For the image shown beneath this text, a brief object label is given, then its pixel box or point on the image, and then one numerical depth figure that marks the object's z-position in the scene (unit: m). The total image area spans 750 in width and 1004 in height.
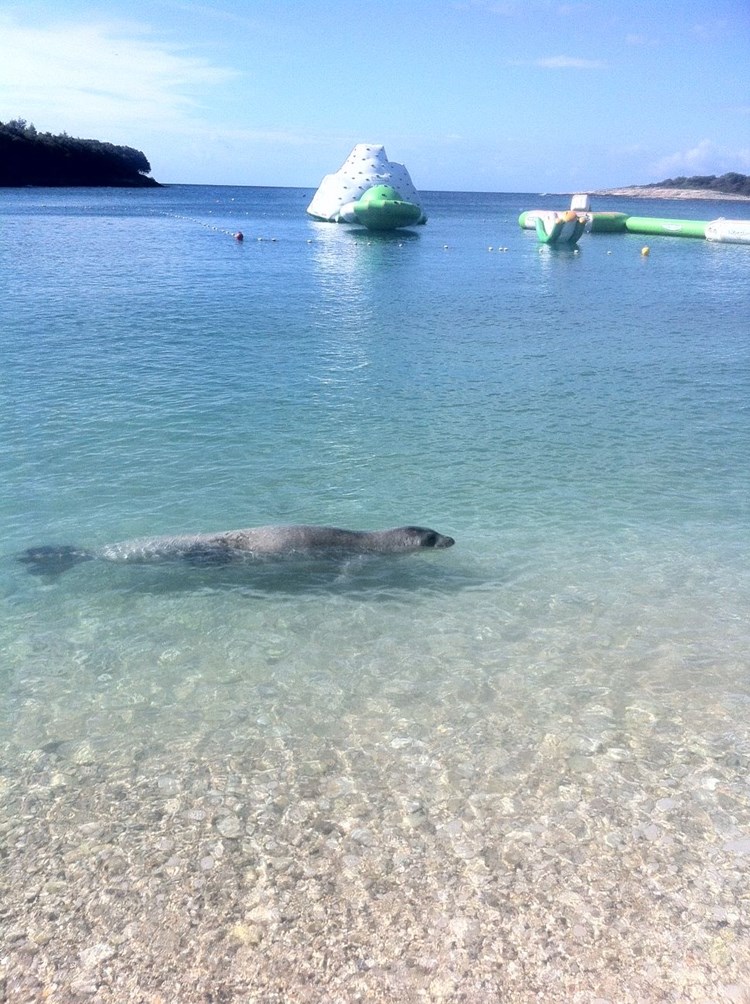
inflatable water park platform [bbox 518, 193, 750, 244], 55.91
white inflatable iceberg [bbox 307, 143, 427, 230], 62.66
